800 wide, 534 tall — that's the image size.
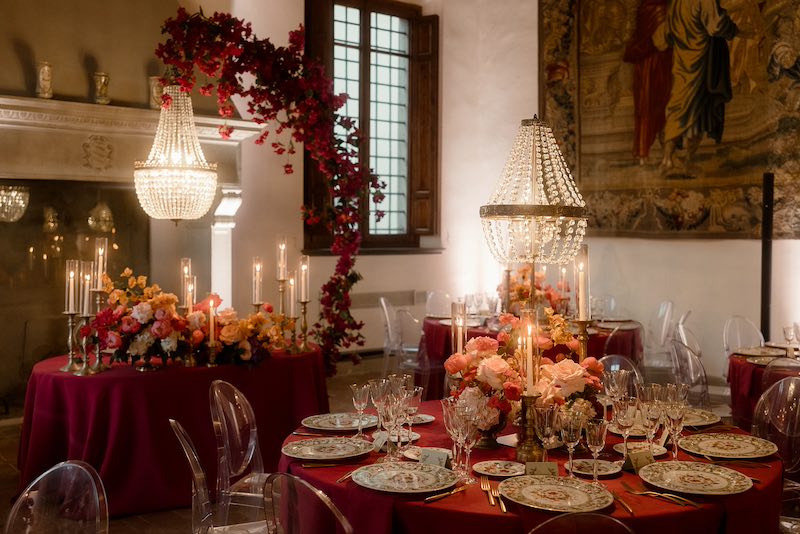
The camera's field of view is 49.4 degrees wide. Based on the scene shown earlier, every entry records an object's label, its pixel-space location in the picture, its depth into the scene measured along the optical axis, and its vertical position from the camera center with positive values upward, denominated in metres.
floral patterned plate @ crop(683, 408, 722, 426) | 3.57 -0.71
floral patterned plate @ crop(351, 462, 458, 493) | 2.73 -0.75
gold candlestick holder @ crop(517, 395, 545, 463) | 3.02 -0.66
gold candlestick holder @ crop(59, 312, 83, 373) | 4.89 -0.66
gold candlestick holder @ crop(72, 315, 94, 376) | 4.83 -0.65
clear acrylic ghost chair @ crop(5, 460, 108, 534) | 2.47 -0.75
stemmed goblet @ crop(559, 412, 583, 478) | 2.74 -0.57
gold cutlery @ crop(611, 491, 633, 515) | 2.56 -0.76
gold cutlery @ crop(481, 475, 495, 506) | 2.68 -0.77
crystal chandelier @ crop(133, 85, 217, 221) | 5.93 +0.50
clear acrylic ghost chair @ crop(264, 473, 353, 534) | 2.39 -0.73
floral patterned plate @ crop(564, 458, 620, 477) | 2.90 -0.75
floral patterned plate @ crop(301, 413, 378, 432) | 3.53 -0.73
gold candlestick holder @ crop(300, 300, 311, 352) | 5.64 -0.55
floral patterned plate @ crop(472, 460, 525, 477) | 2.91 -0.75
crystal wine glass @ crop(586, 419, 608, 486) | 2.74 -0.59
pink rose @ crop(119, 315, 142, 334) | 4.91 -0.46
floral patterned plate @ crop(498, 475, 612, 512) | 2.56 -0.75
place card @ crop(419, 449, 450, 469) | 2.96 -0.73
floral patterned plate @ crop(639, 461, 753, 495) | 2.70 -0.74
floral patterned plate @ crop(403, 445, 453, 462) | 3.12 -0.75
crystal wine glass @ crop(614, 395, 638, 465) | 2.90 -0.56
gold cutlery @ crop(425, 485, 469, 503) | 2.66 -0.77
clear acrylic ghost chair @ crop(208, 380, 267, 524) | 3.59 -0.89
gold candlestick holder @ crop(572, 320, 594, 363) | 3.22 -0.34
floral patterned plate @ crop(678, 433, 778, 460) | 3.12 -0.73
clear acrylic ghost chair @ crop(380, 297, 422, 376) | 7.65 -0.85
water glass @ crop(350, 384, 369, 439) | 3.23 -0.56
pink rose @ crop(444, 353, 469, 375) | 3.27 -0.44
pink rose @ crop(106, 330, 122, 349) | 4.87 -0.54
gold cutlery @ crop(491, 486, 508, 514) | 2.58 -0.77
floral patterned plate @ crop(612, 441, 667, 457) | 3.12 -0.73
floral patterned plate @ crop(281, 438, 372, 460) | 3.10 -0.74
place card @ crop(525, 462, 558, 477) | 2.85 -0.73
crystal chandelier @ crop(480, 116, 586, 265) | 3.09 +0.18
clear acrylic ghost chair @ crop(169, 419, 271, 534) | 3.10 -0.97
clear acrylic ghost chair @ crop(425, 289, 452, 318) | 8.85 -0.58
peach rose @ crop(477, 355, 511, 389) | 3.12 -0.44
